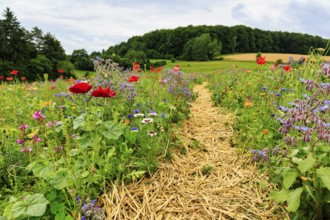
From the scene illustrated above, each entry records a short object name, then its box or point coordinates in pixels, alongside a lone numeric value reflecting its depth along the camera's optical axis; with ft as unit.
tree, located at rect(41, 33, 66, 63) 160.31
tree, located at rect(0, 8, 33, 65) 136.98
